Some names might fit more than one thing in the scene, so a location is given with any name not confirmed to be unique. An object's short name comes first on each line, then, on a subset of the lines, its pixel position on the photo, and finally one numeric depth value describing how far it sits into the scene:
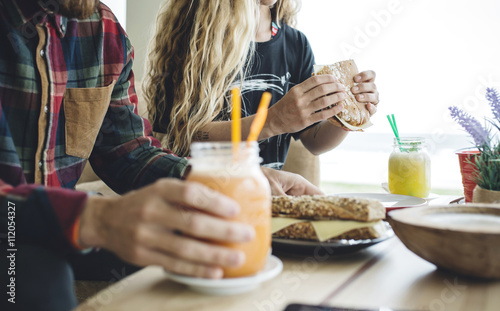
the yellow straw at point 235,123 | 0.59
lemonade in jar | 1.51
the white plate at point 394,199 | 1.19
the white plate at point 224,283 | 0.56
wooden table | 0.57
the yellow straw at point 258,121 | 0.59
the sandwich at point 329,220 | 0.77
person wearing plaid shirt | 0.55
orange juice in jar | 0.57
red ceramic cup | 1.28
